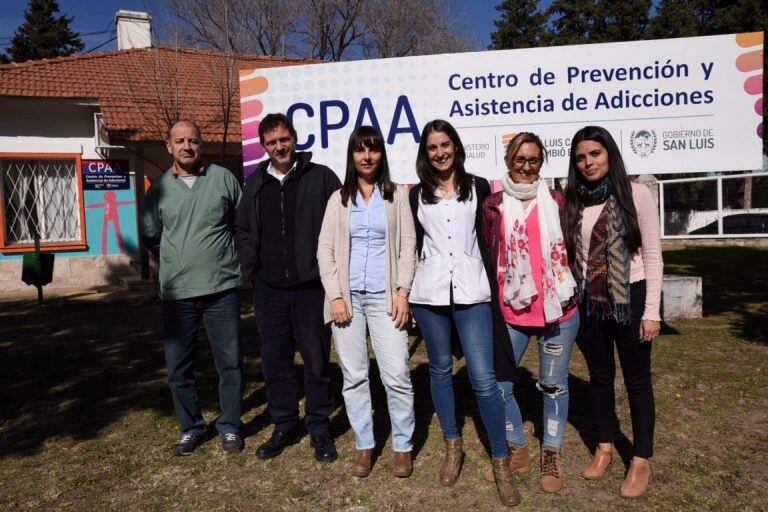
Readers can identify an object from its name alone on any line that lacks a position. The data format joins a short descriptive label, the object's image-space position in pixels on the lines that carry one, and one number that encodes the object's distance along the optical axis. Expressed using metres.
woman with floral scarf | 3.02
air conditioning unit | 11.73
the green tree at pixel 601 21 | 28.91
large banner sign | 5.22
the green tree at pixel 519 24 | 35.84
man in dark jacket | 3.55
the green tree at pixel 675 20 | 24.72
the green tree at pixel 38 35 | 34.94
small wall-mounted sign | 12.02
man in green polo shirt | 3.64
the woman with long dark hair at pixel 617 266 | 2.95
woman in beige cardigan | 3.21
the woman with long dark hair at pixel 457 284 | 3.06
